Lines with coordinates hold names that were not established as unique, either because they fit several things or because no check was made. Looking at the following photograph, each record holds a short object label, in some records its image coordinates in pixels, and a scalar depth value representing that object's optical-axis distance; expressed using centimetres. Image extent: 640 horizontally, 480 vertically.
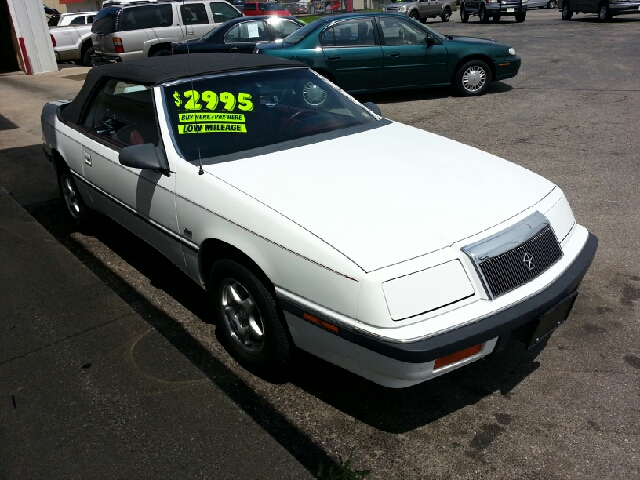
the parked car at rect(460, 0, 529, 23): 2375
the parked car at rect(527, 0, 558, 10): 3052
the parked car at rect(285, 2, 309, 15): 3766
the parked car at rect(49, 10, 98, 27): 1814
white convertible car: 252
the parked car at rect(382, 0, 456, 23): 2731
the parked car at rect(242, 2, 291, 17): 2388
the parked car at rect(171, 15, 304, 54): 1141
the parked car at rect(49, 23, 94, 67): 1733
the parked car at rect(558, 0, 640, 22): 2052
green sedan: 952
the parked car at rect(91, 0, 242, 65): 1399
